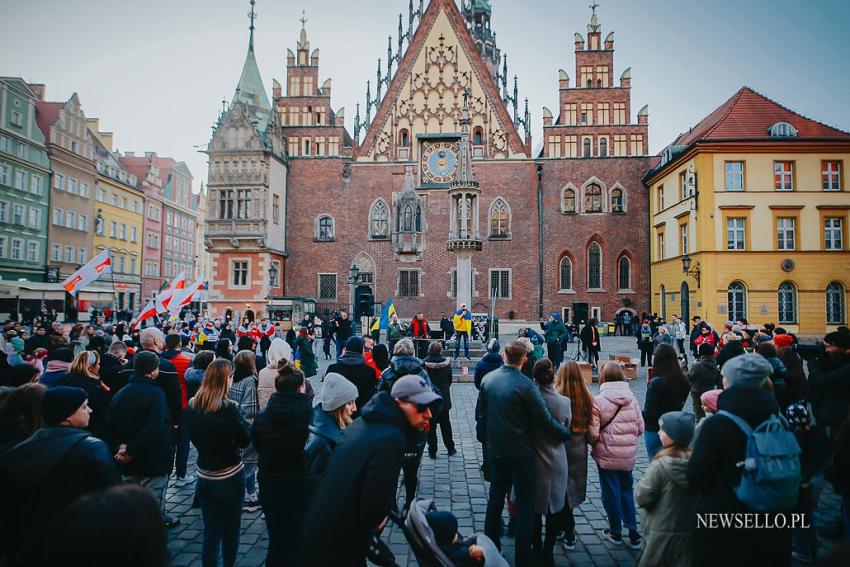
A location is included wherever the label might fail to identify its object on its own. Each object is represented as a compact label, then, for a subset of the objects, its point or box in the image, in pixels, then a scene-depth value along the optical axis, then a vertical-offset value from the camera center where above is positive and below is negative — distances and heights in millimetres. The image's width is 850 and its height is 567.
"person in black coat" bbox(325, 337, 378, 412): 5746 -807
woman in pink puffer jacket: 4727 -1337
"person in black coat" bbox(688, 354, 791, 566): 2820 -978
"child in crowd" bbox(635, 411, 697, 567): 3270 -1300
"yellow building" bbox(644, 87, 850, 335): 24656 +4034
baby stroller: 2670 -1303
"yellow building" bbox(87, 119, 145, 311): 43250 +7118
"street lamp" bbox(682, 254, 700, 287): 23922 +1835
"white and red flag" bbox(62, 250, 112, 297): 13289 +653
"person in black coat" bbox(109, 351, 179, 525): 4340 -1163
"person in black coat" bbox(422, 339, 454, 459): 7305 -1175
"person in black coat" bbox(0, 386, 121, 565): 2658 -988
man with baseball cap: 2600 -1036
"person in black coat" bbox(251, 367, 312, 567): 3803 -1291
